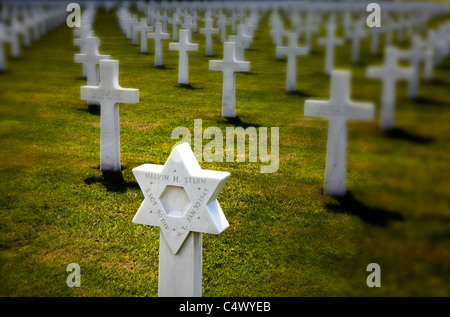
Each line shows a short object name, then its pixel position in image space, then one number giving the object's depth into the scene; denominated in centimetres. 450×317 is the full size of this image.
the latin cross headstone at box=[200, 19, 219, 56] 1703
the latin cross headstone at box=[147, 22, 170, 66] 1472
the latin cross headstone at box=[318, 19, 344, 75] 700
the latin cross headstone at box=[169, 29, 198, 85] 1249
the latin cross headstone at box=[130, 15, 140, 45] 1729
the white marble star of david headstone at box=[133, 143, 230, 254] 386
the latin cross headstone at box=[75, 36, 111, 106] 1030
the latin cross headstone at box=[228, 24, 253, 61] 1539
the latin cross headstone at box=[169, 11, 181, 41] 2044
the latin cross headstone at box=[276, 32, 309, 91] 1170
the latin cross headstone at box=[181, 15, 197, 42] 1901
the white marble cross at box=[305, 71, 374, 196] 619
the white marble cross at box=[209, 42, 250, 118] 1012
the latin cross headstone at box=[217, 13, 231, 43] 2047
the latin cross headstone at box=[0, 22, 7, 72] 1137
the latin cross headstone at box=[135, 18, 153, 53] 1636
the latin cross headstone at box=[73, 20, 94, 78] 1202
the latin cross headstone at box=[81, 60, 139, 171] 736
